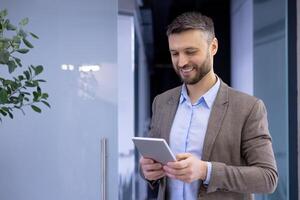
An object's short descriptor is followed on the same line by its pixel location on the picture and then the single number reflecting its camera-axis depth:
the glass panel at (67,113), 2.41
